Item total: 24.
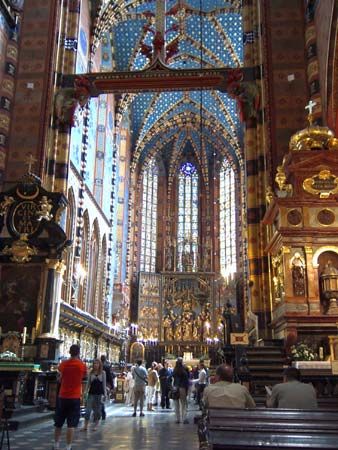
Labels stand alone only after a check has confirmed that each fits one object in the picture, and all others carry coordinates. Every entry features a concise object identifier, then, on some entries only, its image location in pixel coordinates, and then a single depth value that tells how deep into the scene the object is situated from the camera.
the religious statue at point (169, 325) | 30.84
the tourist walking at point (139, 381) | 11.59
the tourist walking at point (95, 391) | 8.96
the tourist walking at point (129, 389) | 15.77
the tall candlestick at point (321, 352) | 11.10
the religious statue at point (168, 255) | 33.84
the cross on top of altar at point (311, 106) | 13.59
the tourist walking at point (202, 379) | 13.81
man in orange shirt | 6.40
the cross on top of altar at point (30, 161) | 14.43
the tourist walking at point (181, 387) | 10.29
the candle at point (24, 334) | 12.36
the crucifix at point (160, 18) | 18.23
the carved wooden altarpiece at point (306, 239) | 11.53
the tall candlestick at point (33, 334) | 13.35
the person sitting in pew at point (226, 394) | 4.25
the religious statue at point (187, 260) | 33.03
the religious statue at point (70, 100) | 16.61
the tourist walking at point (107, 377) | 10.22
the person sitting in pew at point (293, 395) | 4.55
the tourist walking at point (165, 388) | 14.24
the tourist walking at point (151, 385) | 13.46
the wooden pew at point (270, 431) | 2.66
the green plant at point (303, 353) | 10.30
